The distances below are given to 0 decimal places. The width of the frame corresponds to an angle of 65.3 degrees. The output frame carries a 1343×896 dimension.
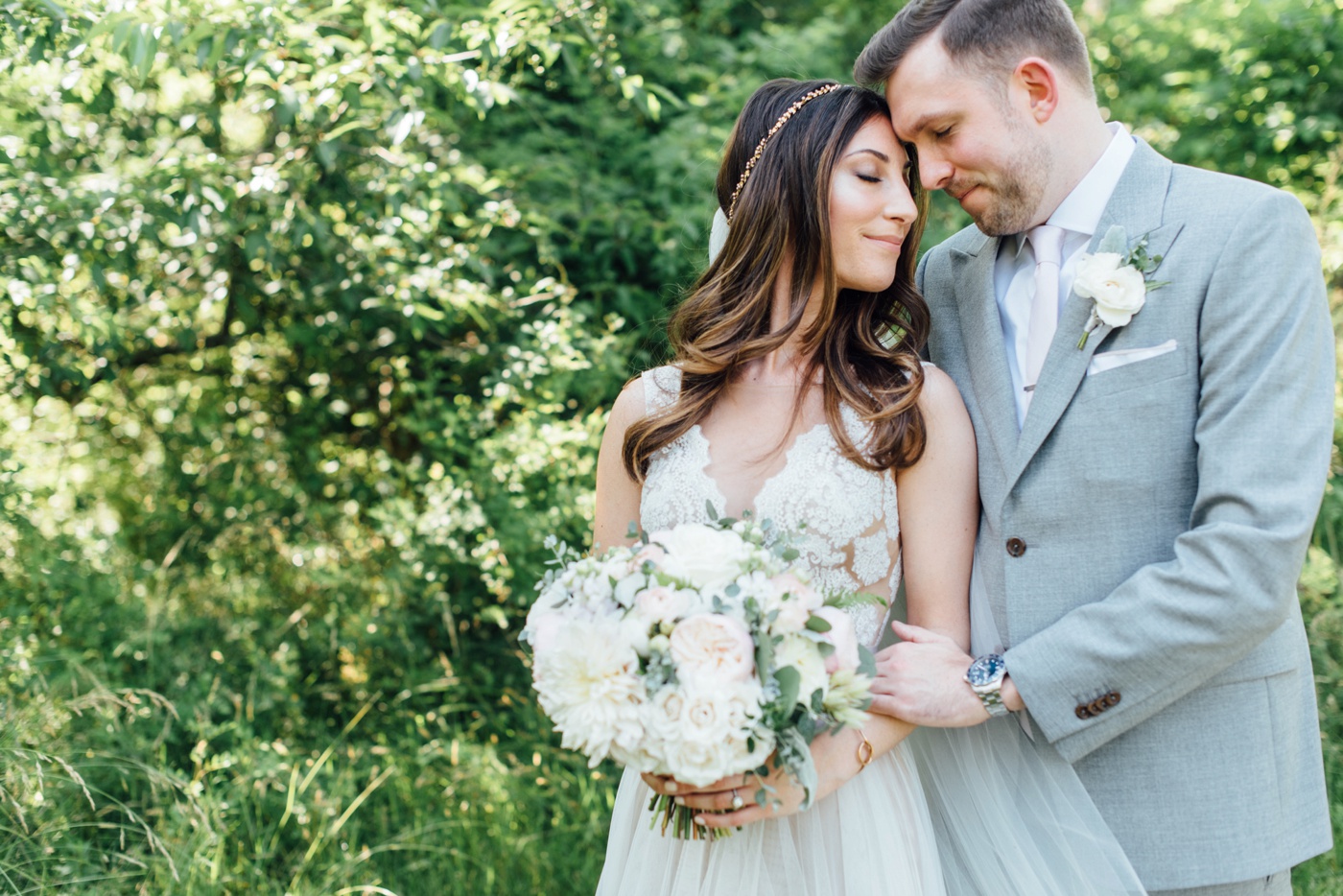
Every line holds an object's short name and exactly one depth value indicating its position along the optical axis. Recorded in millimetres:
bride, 2211
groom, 1942
